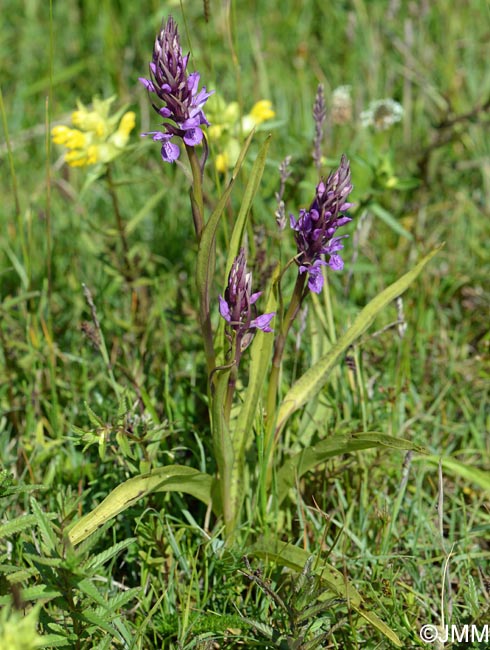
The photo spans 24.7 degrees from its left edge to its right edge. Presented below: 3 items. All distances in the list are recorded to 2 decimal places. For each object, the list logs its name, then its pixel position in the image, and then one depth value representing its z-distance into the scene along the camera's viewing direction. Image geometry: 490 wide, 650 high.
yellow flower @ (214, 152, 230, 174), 0.65
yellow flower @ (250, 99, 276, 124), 0.66
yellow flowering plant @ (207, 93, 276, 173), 0.65
